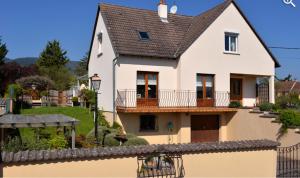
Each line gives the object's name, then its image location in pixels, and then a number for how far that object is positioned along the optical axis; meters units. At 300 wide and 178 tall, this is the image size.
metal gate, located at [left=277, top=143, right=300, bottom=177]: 9.18
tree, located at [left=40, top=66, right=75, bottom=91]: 36.52
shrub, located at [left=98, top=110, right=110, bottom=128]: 15.75
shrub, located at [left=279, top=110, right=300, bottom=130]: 13.52
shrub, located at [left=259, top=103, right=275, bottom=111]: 16.05
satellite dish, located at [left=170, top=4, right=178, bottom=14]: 19.82
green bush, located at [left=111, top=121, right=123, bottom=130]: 15.06
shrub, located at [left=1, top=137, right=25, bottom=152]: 8.90
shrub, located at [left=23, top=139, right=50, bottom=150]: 9.65
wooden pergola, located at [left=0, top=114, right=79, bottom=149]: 10.25
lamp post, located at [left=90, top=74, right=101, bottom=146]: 11.08
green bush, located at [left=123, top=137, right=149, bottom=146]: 12.50
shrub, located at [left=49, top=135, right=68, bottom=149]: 10.33
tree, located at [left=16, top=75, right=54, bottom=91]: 25.05
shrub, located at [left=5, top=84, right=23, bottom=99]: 18.16
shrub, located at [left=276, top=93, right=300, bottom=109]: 17.83
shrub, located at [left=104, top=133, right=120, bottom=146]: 12.45
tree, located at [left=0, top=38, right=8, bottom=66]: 36.15
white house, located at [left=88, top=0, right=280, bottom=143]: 15.81
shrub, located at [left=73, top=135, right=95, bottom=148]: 11.64
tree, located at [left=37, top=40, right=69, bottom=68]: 47.44
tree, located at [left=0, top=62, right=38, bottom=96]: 32.67
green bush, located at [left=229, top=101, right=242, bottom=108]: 17.18
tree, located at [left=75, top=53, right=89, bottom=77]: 50.92
